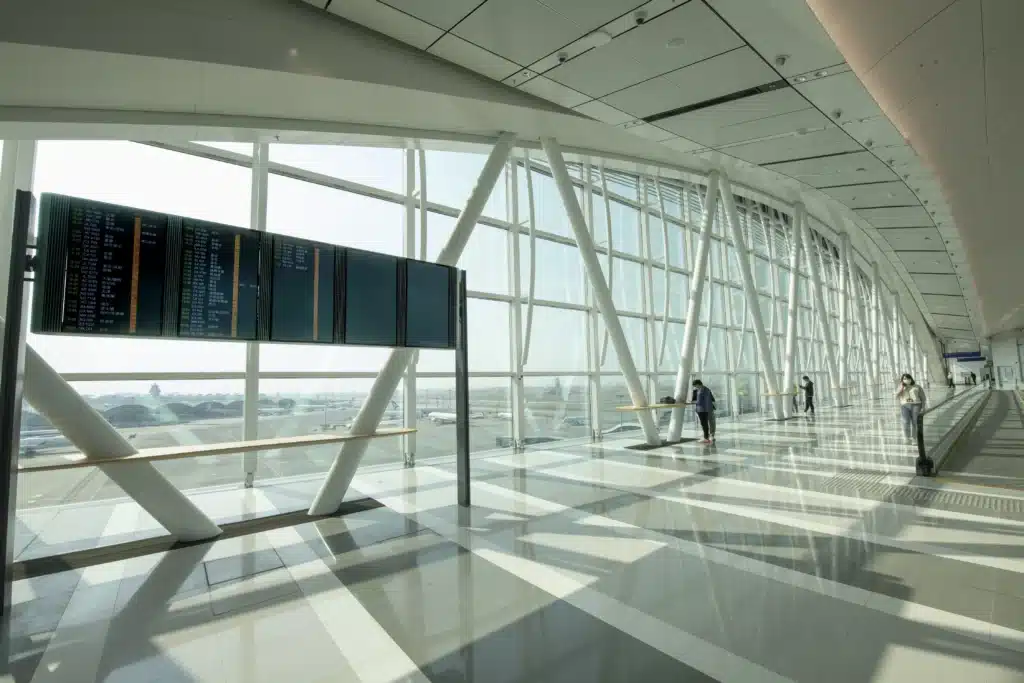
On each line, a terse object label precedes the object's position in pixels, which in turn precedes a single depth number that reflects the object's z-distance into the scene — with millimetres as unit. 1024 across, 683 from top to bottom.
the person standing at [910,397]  10758
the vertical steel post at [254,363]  8852
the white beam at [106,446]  4852
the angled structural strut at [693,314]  12984
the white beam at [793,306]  18578
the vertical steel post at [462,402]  6898
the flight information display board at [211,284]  4492
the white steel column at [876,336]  35250
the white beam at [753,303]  15797
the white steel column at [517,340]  12781
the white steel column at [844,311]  25734
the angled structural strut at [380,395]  6676
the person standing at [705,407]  12584
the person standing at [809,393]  19297
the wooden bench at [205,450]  4586
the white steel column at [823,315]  22491
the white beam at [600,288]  11031
